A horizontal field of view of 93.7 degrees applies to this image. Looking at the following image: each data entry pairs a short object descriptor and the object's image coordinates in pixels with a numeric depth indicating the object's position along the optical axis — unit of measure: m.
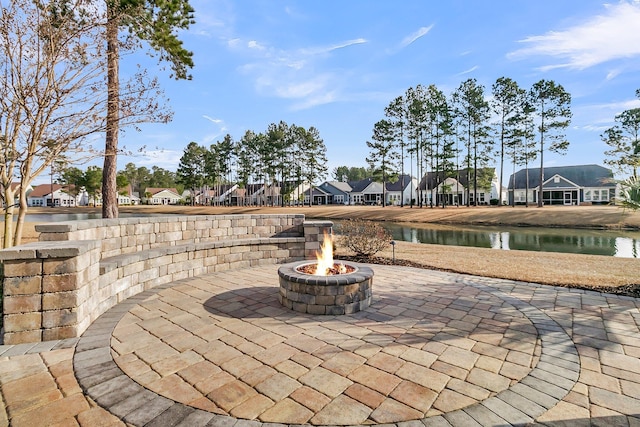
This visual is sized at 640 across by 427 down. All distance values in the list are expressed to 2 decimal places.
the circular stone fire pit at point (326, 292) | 4.42
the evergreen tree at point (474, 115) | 34.28
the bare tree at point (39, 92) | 6.32
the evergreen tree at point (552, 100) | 31.51
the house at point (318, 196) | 63.75
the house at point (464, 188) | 44.19
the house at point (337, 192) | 62.00
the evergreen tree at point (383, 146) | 38.00
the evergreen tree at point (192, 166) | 54.44
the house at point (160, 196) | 75.56
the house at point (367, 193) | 58.38
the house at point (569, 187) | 40.56
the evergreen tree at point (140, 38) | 7.90
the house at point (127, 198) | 70.76
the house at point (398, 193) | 55.03
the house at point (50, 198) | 68.38
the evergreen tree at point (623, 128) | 32.57
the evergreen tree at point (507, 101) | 33.25
